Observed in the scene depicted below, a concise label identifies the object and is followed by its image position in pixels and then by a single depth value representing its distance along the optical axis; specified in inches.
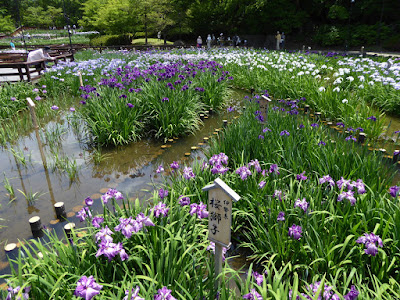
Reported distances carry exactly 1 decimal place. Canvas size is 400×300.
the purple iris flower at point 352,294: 57.2
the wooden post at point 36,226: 106.8
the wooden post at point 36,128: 152.5
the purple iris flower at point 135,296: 53.7
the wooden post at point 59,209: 116.4
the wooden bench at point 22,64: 331.0
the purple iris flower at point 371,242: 64.0
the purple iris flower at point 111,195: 77.9
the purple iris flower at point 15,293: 56.7
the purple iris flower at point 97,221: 70.5
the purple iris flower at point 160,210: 73.6
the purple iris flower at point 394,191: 81.0
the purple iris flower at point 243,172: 90.2
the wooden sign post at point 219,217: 61.8
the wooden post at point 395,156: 112.4
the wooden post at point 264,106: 154.3
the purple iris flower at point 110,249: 60.4
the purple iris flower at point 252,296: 58.3
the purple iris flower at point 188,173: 96.6
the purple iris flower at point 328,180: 88.1
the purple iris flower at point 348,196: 78.5
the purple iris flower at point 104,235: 63.5
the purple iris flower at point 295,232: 73.9
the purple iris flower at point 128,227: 65.1
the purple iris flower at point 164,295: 52.7
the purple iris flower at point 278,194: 91.7
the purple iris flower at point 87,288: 50.5
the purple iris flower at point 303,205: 81.4
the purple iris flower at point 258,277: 65.0
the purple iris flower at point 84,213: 78.7
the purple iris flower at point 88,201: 76.6
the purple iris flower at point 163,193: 89.4
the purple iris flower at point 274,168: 101.0
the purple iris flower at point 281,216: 80.4
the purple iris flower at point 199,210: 74.0
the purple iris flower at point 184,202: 82.8
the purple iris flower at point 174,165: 100.3
